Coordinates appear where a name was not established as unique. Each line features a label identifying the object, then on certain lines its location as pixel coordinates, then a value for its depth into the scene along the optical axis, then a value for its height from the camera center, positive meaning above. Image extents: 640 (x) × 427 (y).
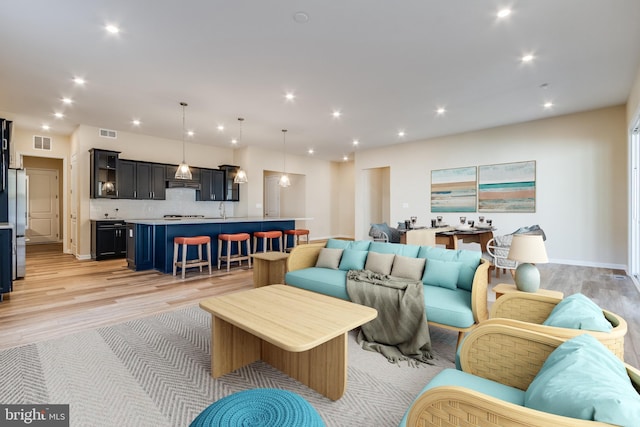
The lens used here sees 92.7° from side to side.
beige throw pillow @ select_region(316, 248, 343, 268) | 3.52 -0.54
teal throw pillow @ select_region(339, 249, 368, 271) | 3.36 -0.54
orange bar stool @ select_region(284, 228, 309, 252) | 6.97 -0.54
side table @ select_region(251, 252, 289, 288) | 3.89 -0.74
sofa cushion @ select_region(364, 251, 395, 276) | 3.15 -0.53
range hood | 7.55 +0.72
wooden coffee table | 1.77 -0.69
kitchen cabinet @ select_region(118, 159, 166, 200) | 6.74 +0.73
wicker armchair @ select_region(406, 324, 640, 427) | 0.85 -0.61
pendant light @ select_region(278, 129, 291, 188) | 6.82 +1.61
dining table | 5.09 -0.41
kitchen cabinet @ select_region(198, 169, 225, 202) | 8.06 +0.72
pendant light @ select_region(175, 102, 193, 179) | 5.38 +0.71
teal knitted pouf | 1.12 -0.77
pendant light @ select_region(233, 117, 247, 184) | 6.23 +0.71
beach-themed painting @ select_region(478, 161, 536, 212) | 6.31 +0.54
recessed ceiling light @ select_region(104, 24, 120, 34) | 2.99 +1.82
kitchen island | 5.27 -0.47
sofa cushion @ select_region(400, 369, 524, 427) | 1.23 -0.74
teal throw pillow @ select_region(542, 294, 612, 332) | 1.35 -0.49
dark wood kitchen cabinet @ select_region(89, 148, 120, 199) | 6.43 +0.84
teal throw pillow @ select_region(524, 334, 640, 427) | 0.76 -0.49
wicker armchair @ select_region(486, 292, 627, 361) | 1.48 -0.61
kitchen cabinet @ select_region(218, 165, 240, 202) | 8.52 +0.81
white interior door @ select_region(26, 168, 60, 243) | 8.79 +0.17
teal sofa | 2.35 -0.60
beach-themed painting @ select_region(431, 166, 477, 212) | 7.12 +0.54
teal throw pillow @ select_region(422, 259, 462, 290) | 2.73 -0.56
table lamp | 2.24 -0.35
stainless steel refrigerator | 4.64 -0.01
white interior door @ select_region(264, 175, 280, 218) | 10.44 +0.51
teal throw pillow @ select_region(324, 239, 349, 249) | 3.72 -0.40
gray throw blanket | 2.38 -0.88
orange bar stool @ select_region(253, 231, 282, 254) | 6.17 -0.51
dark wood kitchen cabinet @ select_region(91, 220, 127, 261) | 6.32 -0.59
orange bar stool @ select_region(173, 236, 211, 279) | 4.95 -0.64
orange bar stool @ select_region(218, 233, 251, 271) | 5.48 -0.61
